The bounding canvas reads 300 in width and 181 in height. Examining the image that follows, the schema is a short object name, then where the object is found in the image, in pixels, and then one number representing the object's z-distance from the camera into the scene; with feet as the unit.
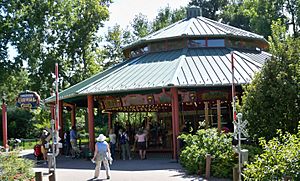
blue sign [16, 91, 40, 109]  65.93
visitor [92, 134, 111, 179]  50.55
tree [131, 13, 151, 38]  207.72
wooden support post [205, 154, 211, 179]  48.19
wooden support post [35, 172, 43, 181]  38.63
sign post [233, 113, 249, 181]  37.57
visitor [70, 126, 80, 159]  79.41
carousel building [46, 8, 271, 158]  69.97
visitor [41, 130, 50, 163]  70.74
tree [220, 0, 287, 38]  150.49
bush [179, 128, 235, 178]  48.03
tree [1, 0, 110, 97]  124.77
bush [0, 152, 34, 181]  40.34
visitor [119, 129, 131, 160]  72.38
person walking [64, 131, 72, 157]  84.89
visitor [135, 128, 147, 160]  71.41
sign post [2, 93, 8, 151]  55.96
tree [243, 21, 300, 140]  51.80
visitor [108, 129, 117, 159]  74.13
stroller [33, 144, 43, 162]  73.20
